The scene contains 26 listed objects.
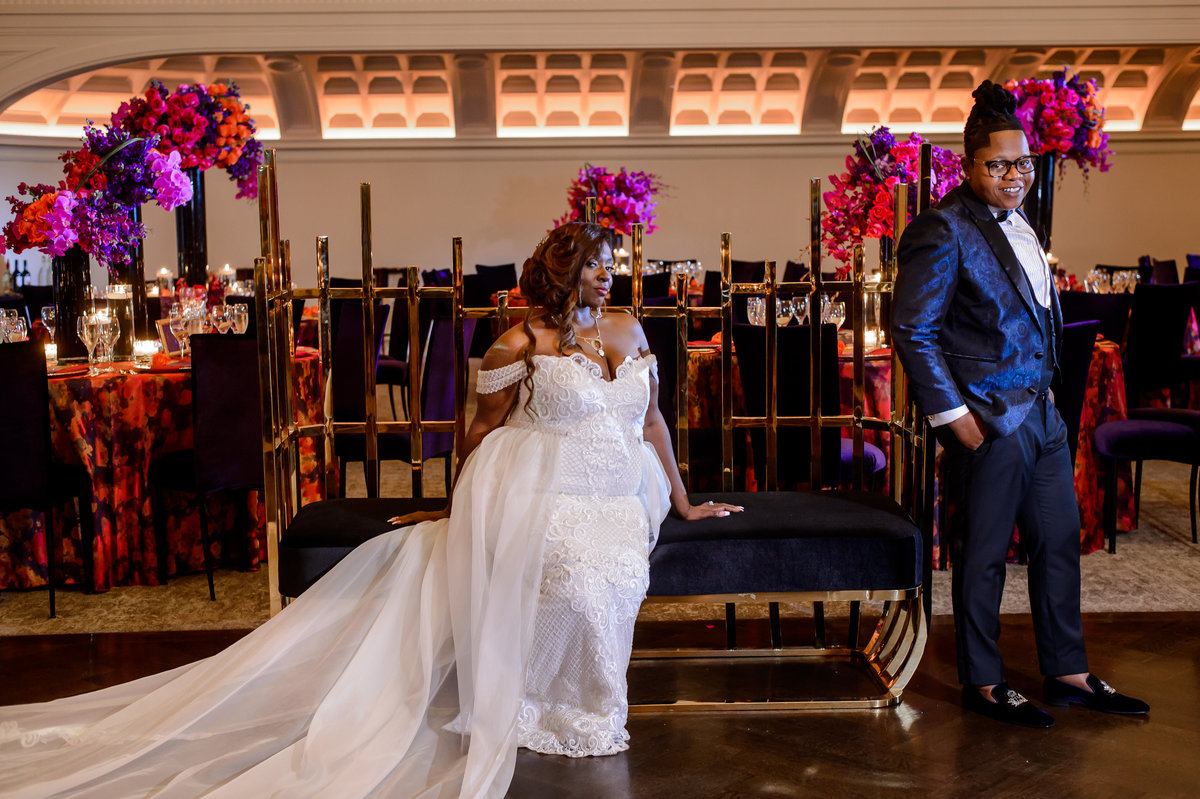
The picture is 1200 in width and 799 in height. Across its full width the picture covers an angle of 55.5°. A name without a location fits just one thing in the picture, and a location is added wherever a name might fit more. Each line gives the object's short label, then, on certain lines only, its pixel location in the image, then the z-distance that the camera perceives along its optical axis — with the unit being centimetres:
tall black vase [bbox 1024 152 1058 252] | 717
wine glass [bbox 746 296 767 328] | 485
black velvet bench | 333
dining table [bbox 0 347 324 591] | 476
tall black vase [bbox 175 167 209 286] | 762
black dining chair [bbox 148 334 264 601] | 460
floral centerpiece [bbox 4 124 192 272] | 508
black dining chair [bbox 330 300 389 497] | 577
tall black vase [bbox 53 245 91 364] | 539
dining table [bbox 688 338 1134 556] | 487
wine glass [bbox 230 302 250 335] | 560
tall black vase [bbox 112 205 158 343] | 549
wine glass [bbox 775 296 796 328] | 524
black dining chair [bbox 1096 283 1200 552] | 508
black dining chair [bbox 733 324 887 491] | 417
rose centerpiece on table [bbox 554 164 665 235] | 732
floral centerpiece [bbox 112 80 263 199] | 631
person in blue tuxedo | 325
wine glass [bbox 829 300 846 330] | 549
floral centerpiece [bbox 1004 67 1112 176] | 656
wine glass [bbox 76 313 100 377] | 499
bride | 289
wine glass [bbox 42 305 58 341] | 603
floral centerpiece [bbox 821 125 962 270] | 525
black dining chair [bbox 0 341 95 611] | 441
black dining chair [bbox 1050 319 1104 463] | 452
